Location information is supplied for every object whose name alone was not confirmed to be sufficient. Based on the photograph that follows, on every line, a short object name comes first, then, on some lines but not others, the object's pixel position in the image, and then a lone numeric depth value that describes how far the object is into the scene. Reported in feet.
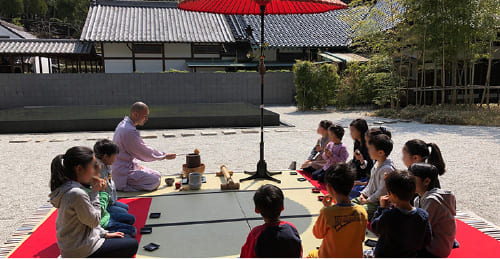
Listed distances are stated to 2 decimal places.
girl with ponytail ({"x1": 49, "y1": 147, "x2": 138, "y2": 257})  6.52
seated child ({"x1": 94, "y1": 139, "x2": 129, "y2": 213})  9.17
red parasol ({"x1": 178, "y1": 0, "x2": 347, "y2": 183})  13.08
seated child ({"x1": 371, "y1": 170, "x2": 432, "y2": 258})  6.22
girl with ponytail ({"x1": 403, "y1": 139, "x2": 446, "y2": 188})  8.36
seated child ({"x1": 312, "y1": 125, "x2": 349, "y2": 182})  12.34
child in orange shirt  6.30
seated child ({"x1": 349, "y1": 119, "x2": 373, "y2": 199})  11.20
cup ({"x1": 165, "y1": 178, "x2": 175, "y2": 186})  12.66
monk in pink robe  11.73
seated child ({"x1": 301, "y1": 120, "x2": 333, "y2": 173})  13.53
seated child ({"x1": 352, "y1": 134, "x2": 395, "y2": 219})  9.01
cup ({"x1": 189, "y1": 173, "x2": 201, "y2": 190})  12.14
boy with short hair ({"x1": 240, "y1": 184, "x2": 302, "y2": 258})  5.85
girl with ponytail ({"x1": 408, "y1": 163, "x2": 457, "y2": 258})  6.89
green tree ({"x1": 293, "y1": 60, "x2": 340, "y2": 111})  40.88
